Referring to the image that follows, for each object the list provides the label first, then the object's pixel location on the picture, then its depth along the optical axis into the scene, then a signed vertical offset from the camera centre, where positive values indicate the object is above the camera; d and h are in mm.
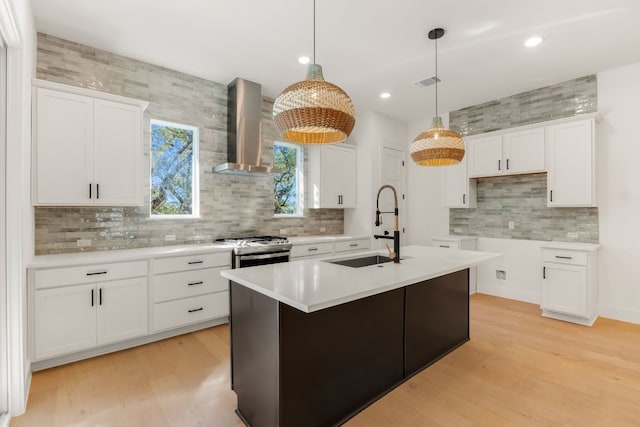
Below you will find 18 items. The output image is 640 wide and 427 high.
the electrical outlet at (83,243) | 3147 -303
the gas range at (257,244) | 3557 -372
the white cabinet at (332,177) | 4922 +576
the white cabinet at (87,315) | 2543 -884
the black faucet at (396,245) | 2609 -266
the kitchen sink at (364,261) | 2711 -426
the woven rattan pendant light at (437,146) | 2701 +581
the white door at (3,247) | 2006 -219
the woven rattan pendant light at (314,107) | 1791 +611
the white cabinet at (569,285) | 3613 -854
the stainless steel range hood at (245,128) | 3961 +1079
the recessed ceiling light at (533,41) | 3060 +1685
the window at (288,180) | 4828 +507
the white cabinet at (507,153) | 4156 +829
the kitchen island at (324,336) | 1693 -776
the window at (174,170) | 3727 +514
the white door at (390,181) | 5371 +548
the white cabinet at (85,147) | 2691 +597
